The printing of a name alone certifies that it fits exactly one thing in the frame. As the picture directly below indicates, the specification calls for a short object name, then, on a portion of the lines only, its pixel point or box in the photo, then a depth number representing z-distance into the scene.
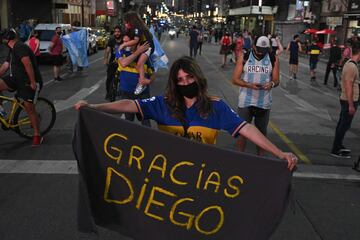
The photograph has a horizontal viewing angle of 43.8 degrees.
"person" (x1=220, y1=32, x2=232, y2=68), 21.85
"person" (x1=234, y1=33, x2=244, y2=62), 21.33
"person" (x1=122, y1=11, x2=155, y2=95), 6.15
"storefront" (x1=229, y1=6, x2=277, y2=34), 64.97
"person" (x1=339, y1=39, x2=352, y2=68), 14.60
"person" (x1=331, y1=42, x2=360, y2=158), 6.54
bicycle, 7.42
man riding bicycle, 6.82
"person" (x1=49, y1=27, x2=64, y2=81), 15.12
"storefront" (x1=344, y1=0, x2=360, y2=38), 32.17
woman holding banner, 3.18
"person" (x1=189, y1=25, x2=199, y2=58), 25.07
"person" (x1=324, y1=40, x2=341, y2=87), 16.02
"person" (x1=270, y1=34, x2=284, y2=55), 19.42
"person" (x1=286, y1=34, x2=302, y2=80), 17.77
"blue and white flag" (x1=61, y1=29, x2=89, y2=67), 17.36
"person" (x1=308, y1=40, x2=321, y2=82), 17.92
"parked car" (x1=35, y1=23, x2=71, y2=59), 20.36
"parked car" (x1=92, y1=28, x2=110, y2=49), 31.51
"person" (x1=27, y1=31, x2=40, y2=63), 14.89
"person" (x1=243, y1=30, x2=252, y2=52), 21.58
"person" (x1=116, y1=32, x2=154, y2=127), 6.16
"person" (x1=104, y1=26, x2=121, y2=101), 10.79
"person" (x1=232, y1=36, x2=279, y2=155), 5.72
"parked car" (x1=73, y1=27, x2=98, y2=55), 27.14
